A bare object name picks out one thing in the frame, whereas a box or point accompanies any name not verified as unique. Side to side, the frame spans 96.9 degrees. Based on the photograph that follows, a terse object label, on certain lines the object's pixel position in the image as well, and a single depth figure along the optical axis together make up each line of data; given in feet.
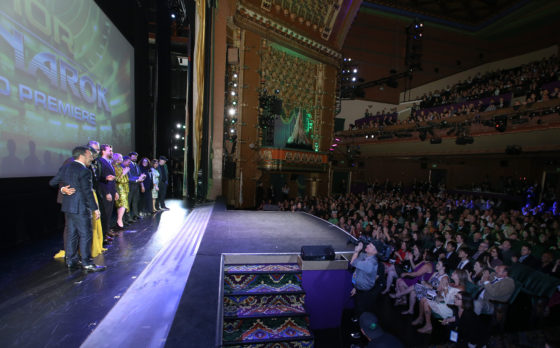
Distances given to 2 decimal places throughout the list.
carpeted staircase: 9.96
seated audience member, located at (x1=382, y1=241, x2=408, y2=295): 15.48
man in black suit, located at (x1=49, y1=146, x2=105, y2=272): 8.98
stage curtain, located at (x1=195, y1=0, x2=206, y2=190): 18.92
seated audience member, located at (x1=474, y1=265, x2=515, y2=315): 11.70
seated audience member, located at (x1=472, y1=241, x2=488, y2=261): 14.82
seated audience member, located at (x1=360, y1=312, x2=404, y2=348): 6.87
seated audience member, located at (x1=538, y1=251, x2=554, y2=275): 13.80
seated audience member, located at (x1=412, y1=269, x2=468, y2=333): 12.53
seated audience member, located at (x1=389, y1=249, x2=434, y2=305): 14.51
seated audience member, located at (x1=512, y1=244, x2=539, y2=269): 14.36
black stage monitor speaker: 12.39
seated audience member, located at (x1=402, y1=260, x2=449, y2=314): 13.55
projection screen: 9.59
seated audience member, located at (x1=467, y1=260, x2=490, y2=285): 13.31
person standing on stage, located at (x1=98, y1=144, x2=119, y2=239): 12.27
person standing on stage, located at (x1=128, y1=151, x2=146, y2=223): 15.80
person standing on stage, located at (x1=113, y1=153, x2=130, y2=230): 14.46
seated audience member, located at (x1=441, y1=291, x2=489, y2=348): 10.97
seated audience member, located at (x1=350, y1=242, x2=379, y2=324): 12.39
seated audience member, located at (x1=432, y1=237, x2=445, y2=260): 16.52
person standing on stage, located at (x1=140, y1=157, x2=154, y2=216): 17.29
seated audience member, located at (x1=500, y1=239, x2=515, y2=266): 15.15
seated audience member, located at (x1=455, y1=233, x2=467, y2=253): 15.64
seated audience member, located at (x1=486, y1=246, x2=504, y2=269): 13.43
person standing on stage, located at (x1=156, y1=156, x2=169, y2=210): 20.36
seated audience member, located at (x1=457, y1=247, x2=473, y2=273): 14.28
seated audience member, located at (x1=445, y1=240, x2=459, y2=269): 15.25
